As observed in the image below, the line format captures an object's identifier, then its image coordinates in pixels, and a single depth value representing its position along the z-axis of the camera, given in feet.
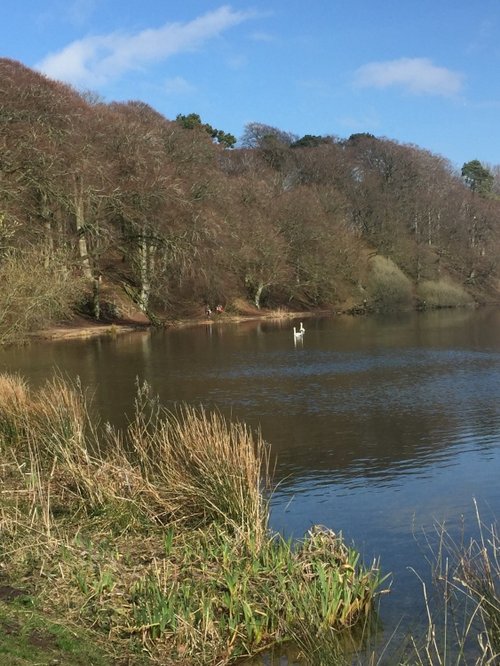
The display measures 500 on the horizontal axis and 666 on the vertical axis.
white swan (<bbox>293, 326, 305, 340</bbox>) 110.63
